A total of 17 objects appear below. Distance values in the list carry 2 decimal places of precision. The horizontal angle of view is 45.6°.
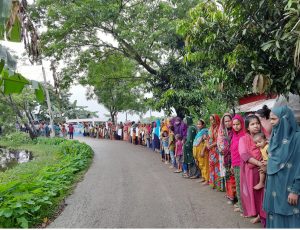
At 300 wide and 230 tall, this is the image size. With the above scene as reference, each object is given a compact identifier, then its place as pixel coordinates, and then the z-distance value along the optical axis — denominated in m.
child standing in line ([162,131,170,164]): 11.52
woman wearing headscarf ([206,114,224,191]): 7.21
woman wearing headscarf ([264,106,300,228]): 3.79
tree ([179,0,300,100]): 4.26
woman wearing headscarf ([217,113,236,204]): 6.27
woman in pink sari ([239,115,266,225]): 4.95
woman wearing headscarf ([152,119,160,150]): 15.64
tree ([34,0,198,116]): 14.30
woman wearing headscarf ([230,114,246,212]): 5.57
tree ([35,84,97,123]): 44.78
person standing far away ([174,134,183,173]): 9.91
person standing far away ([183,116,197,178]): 8.89
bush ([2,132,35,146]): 26.03
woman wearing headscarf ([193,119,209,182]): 8.09
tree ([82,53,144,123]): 18.05
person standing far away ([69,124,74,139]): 27.52
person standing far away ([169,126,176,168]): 10.74
